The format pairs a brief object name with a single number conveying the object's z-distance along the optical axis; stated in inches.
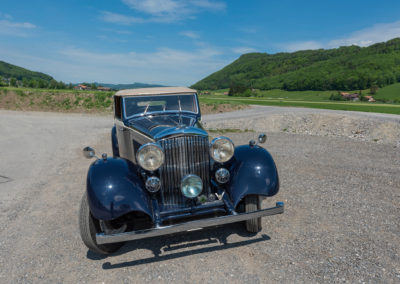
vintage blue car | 123.0
